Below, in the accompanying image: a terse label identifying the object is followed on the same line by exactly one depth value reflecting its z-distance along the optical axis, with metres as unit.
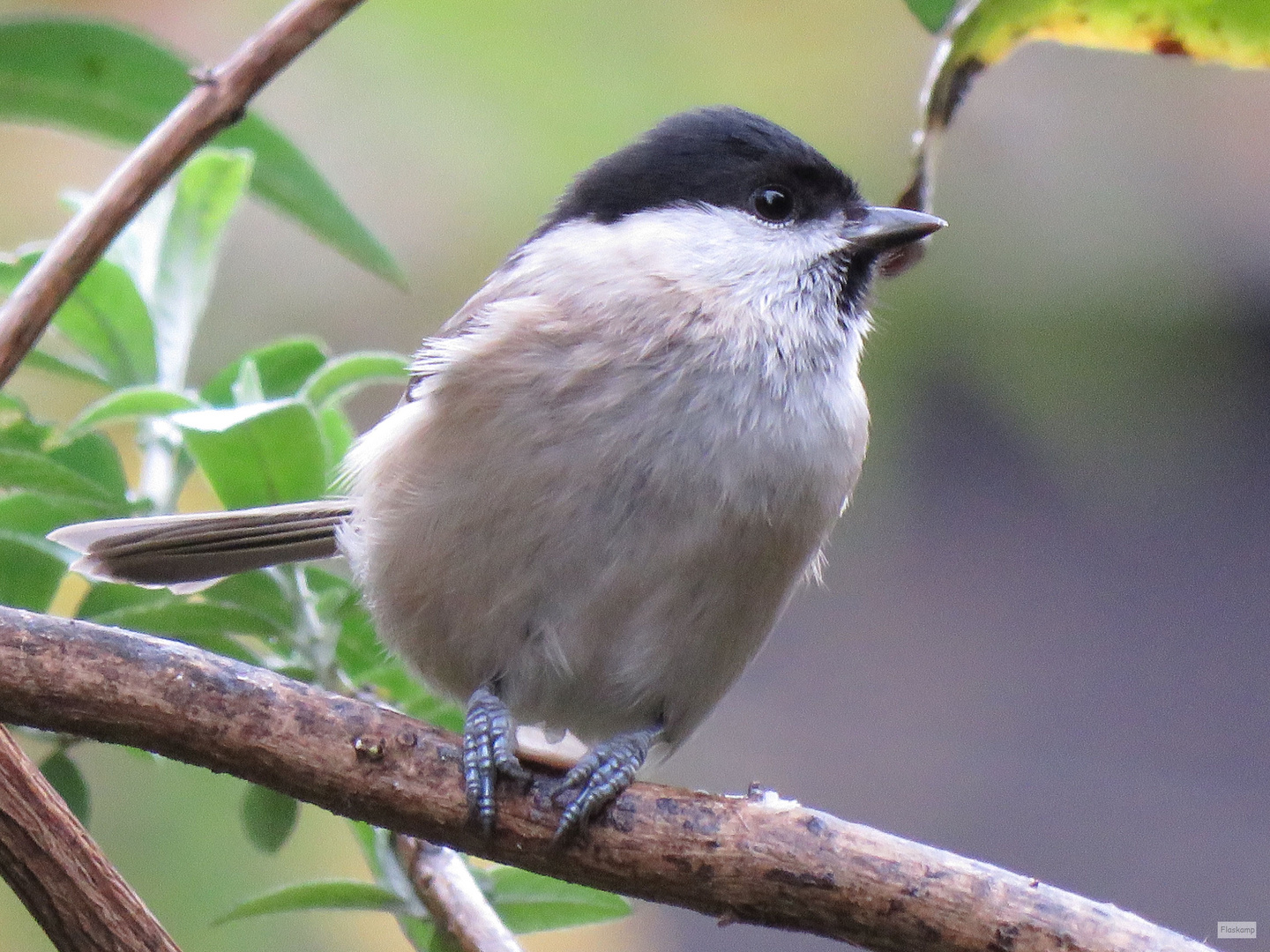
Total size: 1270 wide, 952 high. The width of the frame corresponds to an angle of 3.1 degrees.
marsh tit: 2.23
